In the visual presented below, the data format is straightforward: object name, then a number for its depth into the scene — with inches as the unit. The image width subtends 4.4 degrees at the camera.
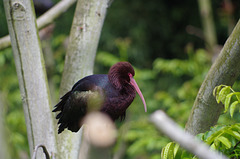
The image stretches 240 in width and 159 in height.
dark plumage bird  341.6
